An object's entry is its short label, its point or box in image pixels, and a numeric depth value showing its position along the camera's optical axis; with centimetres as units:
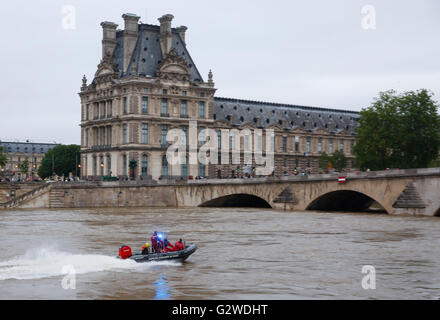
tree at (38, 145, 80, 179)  15862
